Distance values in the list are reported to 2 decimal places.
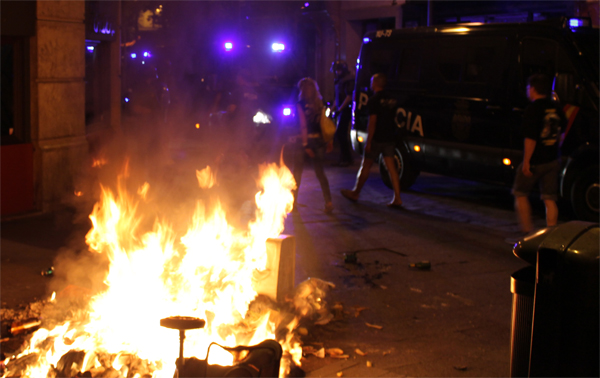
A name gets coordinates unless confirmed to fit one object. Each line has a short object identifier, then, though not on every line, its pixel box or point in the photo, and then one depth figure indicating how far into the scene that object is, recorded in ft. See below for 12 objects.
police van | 27.81
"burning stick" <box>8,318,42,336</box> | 15.07
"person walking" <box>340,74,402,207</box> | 30.94
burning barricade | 12.79
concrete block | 16.58
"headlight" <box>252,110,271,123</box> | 53.31
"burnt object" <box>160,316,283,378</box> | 11.41
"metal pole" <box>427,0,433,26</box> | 54.65
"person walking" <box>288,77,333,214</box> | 29.53
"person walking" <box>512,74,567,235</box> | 23.38
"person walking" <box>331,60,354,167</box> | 45.39
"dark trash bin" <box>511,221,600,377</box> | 9.52
